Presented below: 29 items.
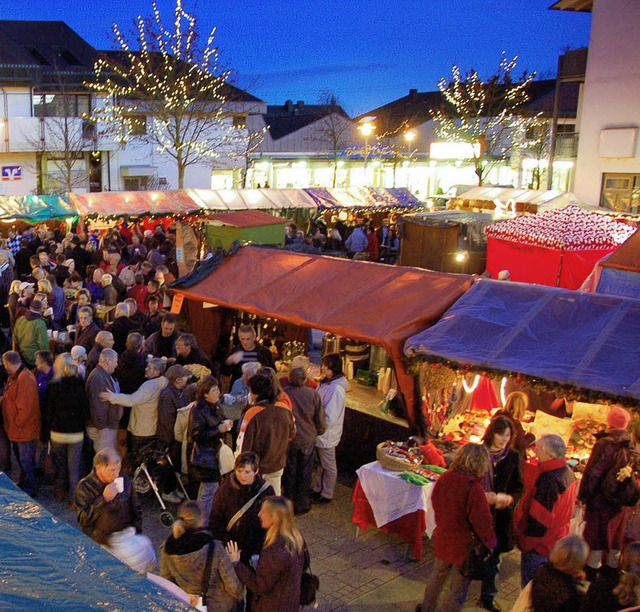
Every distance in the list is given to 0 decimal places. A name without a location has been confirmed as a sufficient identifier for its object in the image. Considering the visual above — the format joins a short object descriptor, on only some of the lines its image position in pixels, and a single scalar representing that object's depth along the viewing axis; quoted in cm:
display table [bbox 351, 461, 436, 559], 644
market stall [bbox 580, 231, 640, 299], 1006
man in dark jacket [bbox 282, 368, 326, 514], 709
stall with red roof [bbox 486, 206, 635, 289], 1425
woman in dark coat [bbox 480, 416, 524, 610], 579
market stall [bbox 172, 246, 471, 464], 790
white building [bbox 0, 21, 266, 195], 3353
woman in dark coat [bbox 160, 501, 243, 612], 432
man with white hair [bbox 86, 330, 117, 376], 802
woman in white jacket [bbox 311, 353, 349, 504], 744
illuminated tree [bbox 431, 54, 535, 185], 4394
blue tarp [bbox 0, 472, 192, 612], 288
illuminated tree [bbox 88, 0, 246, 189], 3294
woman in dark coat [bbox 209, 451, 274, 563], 496
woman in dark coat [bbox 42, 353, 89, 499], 714
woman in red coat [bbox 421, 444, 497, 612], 512
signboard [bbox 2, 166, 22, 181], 3341
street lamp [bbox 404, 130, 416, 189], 4758
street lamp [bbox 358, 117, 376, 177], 2827
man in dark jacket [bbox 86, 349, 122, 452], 725
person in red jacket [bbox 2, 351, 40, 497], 728
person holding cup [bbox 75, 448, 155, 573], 487
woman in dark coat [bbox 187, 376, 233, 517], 657
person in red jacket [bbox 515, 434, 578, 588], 543
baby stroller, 713
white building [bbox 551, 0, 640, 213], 2189
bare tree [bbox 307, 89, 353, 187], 4991
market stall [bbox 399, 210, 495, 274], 1934
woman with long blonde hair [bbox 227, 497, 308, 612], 439
